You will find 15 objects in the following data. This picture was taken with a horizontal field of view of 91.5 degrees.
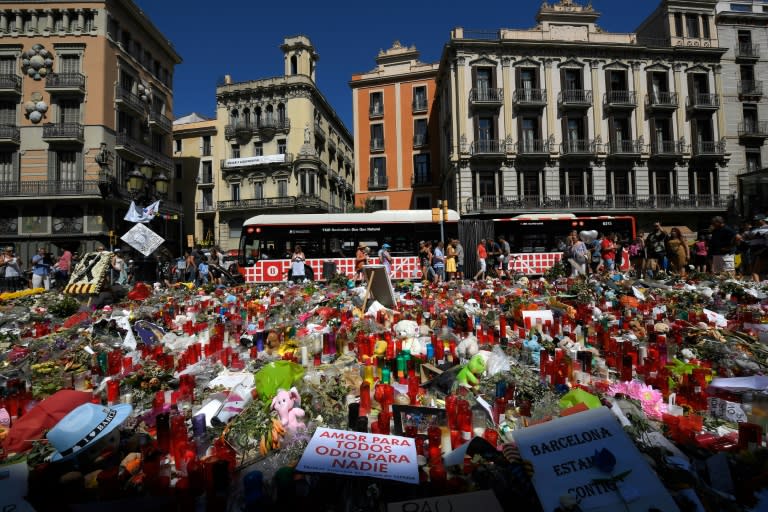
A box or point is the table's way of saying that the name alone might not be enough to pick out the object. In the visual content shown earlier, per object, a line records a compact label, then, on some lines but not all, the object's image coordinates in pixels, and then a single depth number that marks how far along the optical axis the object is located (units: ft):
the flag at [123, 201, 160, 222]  35.35
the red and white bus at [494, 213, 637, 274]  55.36
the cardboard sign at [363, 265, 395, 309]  23.85
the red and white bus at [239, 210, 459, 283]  50.16
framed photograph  9.16
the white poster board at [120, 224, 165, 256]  35.12
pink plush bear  9.02
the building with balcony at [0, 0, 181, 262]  86.69
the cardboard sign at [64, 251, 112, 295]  27.07
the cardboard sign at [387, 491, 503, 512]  6.13
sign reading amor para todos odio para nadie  6.91
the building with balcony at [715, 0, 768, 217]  101.09
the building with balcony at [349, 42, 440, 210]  113.19
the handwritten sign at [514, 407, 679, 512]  6.11
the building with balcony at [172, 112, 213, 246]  130.93
